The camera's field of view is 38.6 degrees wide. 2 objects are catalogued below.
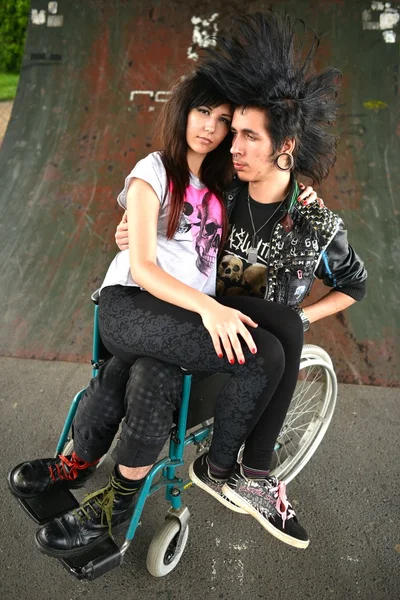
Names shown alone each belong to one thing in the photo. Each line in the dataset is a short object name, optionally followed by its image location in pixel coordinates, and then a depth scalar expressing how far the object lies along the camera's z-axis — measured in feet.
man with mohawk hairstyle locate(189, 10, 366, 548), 5.87
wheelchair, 5.67
